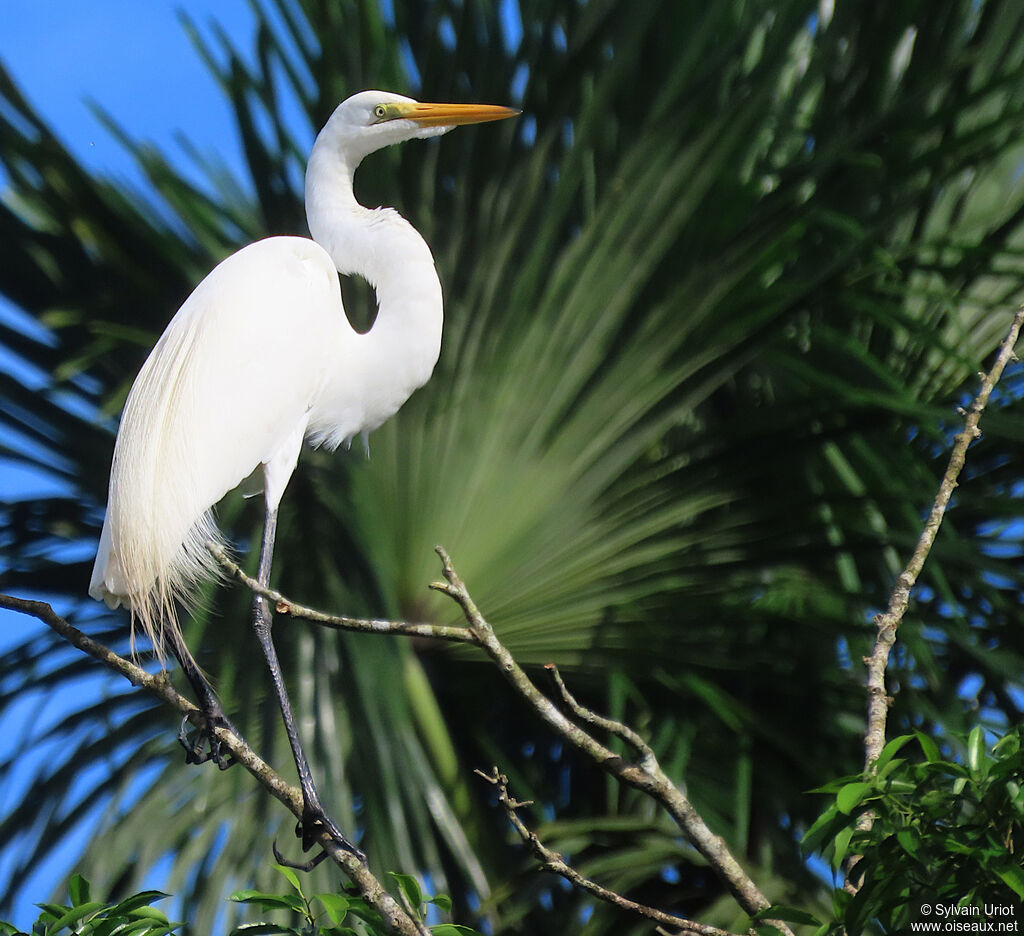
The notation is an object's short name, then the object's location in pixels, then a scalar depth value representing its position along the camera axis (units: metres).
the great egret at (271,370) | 16.01
